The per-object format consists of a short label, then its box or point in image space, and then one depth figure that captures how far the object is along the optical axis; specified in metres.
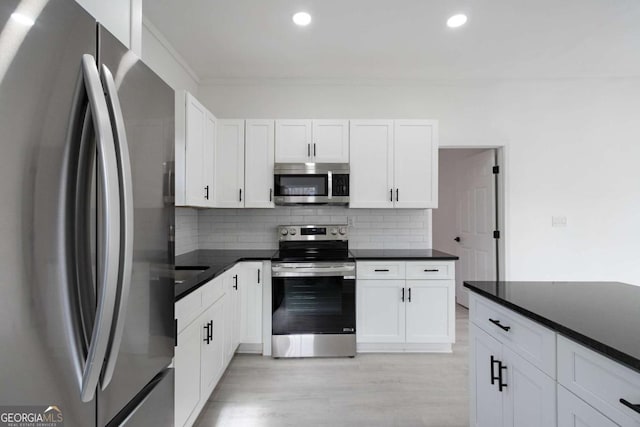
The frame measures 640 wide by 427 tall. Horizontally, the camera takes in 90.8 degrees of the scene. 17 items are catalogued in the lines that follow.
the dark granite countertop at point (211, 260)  1.80
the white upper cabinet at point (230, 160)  3.26
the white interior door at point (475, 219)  3.85
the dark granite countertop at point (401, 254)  3.03
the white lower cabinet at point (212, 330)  1.69
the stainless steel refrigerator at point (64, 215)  0.50
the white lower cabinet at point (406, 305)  3.01
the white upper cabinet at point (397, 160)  3.30
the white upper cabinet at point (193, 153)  2.43
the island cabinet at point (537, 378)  0.88
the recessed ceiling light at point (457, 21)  2.50
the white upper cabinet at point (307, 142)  3.27
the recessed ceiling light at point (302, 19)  2.45
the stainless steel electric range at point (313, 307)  2.91
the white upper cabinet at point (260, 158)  3.28
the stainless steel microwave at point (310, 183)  3.22
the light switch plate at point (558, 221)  3.67
